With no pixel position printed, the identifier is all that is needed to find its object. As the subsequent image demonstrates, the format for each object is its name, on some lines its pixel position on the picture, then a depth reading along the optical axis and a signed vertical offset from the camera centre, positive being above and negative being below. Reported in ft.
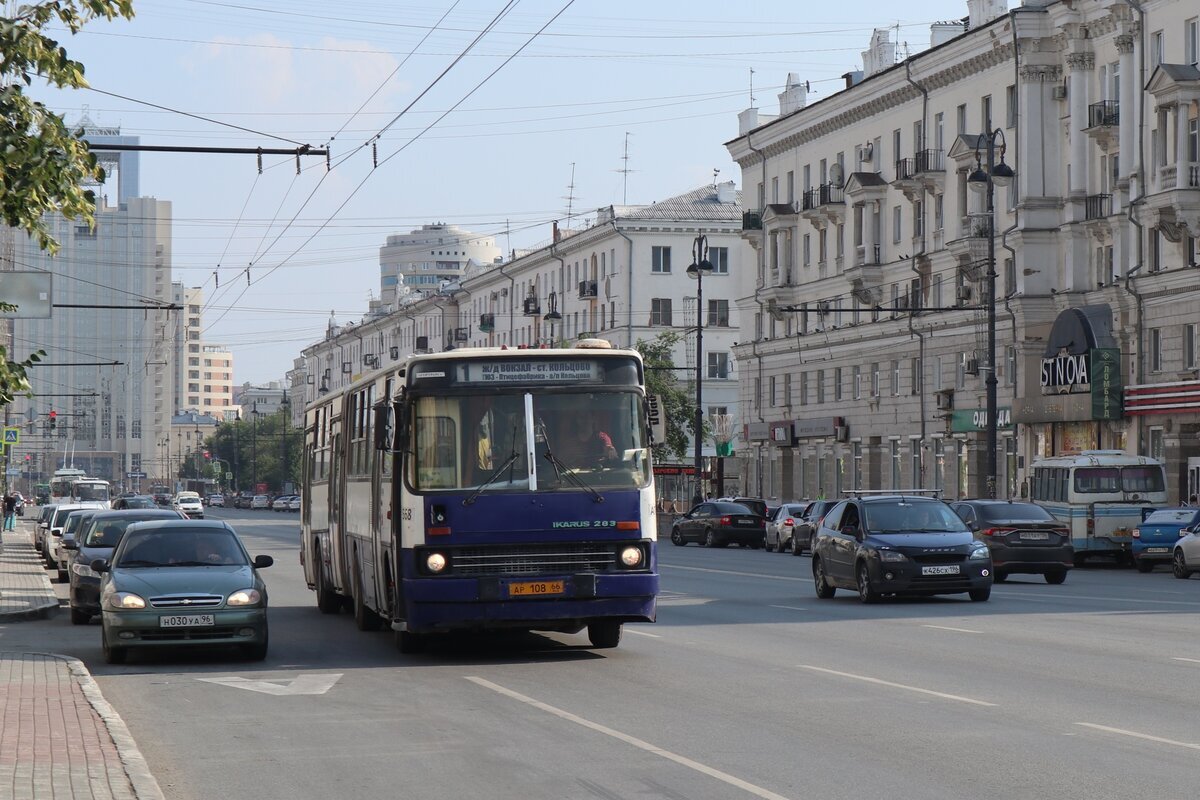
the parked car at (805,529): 161.22 -5.63
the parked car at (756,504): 199.62 -3.95
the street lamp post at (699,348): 215.72 +14.09
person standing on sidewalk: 232.28 -5.55
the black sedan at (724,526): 196.95 -6.17
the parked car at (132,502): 183.60 -3.48
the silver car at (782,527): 178.91 -5.73
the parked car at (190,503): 265.46 -5.86
